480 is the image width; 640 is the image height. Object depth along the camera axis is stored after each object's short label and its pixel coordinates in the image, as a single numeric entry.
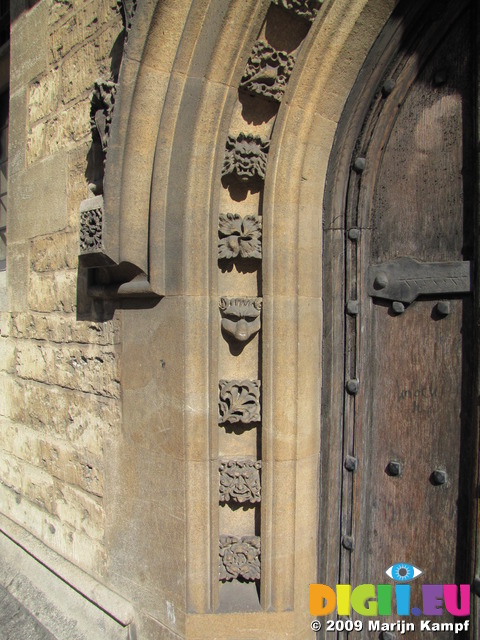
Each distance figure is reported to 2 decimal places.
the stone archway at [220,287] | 1.52
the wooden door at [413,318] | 1.55
